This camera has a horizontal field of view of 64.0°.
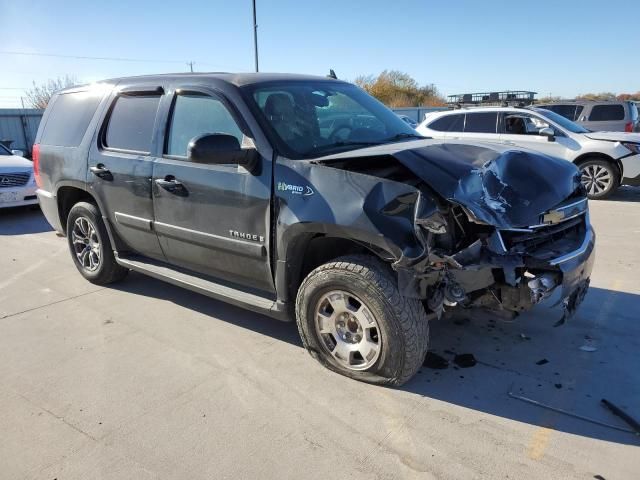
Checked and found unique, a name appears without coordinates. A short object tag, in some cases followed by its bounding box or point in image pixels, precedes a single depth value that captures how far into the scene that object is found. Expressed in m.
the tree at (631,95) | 56.16
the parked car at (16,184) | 9.20
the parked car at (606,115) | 13.09
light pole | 18.48
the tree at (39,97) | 50.88
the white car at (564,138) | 9.57
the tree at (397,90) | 49.31
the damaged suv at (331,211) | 2.90
